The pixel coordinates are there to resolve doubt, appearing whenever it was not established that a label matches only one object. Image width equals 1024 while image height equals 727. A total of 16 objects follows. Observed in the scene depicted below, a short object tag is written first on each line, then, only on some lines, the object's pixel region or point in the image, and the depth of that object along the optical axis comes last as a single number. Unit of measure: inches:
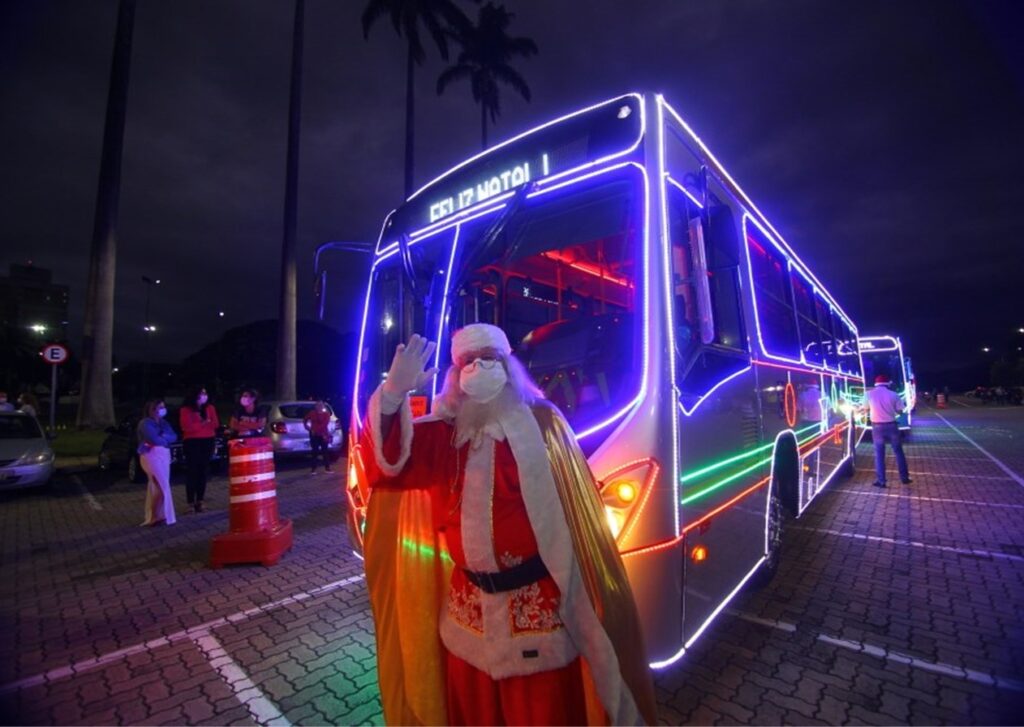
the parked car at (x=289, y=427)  476.7
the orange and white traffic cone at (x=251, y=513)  207.0
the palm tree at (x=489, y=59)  1222.3
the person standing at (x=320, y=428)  429.1
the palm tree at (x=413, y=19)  988.3
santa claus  70.2
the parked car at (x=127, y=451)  416.5
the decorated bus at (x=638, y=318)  95.7
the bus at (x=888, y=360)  715.4
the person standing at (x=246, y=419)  350.0
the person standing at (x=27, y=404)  521.6
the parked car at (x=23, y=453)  352.2
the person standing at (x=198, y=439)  299.3
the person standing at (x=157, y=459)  267.3
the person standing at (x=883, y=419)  343.6
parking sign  507.8
